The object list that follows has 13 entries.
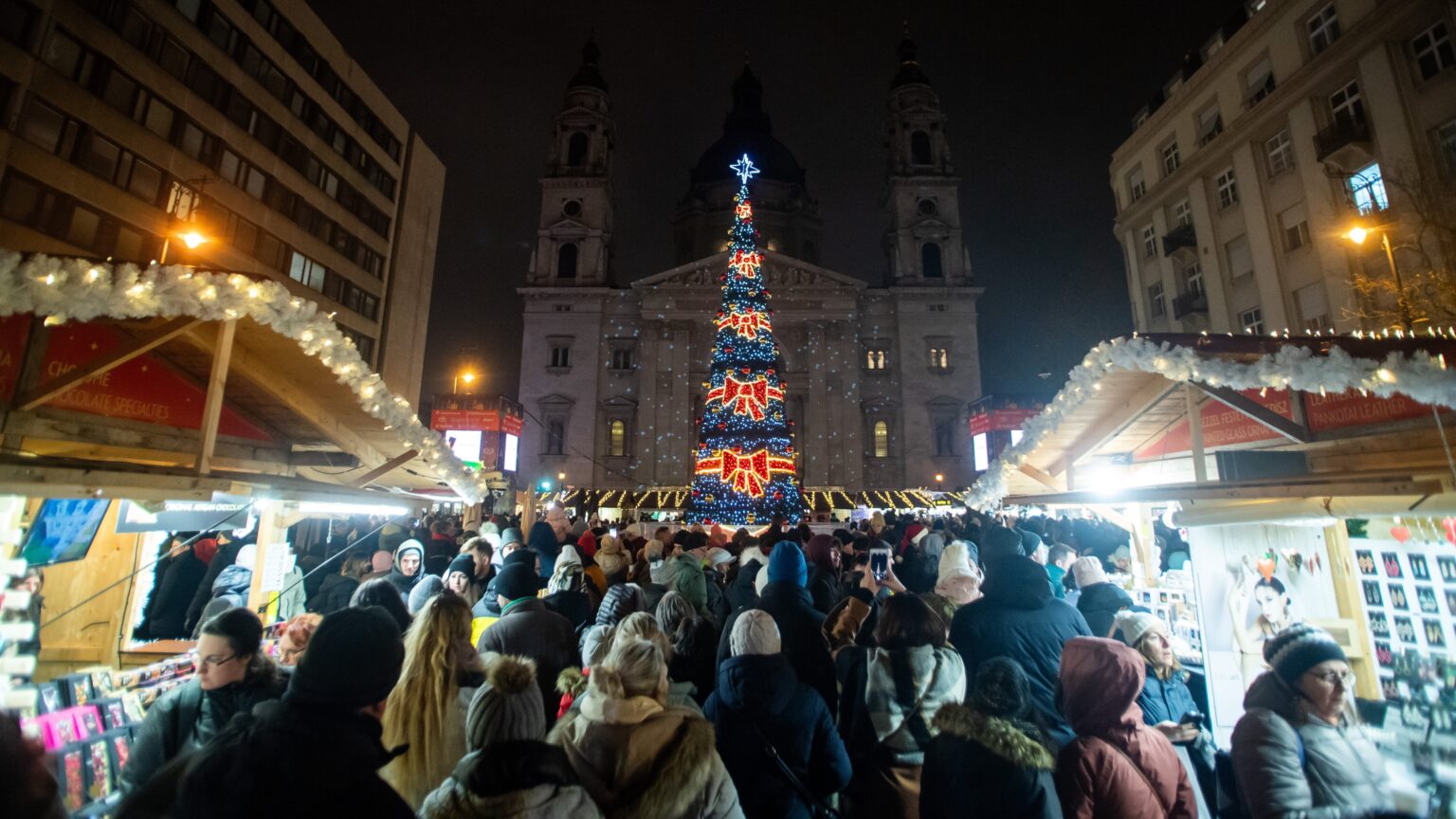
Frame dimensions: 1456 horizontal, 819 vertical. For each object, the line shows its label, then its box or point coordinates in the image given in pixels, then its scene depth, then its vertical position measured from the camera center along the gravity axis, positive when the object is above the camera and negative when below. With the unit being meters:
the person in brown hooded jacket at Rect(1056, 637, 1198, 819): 2.41 -0.95
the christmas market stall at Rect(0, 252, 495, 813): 3.08 +0.49
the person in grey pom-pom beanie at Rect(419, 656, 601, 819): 1.87 -0.84
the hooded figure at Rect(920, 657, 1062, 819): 2.27 -0.93
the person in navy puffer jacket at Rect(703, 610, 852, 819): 3.02 -1.05
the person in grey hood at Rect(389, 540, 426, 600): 6.26 -0.57
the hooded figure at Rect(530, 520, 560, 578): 7.95 -0.40
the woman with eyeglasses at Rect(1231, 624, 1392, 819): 2.40 -0.92
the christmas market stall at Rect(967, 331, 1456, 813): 3.19 +0.04
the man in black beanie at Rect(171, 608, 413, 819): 1.68 -0.68
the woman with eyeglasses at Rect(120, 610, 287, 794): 2.70 -0.82
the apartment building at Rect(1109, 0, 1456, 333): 16.77 +11.44
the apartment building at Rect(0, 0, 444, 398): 16.64 +12.40
